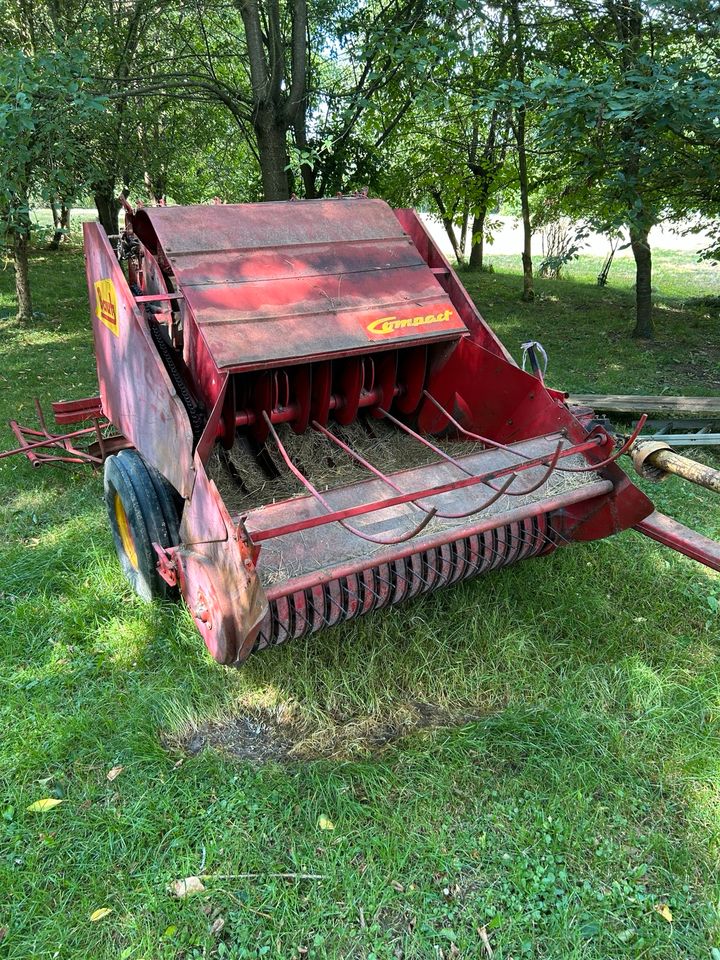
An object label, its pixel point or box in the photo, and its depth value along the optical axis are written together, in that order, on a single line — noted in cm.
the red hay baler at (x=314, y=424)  250
